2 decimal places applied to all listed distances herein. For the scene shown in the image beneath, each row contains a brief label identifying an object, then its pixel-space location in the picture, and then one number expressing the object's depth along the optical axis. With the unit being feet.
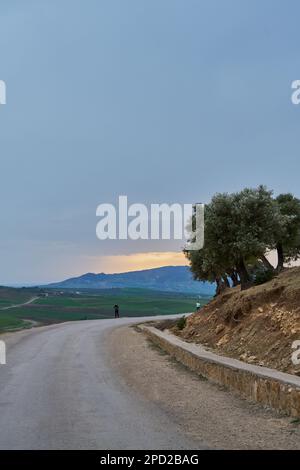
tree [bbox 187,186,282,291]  96.07
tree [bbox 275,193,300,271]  138.10
